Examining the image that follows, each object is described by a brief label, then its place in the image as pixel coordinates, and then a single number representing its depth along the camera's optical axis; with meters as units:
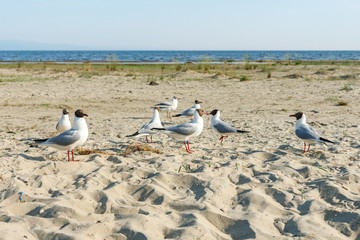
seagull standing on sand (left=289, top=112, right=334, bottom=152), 6.44
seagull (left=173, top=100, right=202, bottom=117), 10.40
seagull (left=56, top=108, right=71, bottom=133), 7.87
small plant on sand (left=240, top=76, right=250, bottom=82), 19.73
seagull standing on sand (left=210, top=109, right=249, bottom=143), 7.23
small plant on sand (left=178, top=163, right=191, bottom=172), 5.50
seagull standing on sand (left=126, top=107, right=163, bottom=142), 7.41
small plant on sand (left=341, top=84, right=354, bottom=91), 15.58
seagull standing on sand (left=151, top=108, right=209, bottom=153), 6.82
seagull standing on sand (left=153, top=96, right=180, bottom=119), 11.05
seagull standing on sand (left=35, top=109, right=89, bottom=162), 5.82
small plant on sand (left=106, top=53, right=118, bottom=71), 27.34
